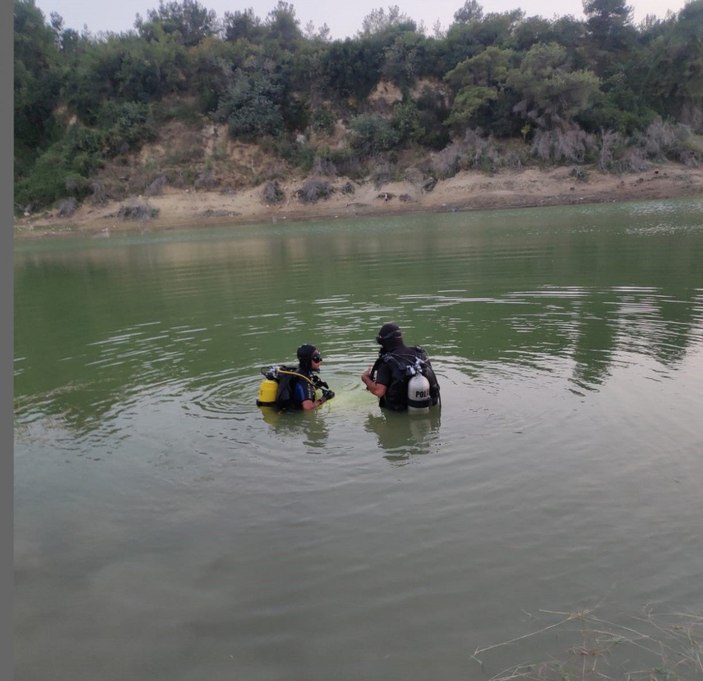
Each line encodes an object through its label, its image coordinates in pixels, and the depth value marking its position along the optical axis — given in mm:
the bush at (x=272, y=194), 46750
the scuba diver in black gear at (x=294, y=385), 7156
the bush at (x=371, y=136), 48188
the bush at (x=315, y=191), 46125
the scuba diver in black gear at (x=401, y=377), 6949
